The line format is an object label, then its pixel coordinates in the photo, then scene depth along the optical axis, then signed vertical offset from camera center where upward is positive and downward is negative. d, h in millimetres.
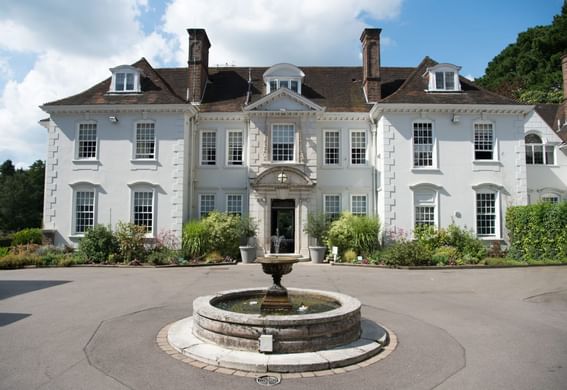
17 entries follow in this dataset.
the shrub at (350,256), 18586 -1447
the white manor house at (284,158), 19844 +3380
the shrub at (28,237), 20531 -717
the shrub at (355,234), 18766 -439
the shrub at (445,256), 17406 -1347
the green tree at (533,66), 39312 +18153
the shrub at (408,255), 17250 -1319
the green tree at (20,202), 42000 +2210
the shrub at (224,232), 18859 -368
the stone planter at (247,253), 18734 -1350
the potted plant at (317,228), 19114 -188
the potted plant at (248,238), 18812 -668
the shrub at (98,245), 17891 -965
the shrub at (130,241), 18062 -791
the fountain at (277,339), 5531 -1770
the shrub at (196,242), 18703 -832
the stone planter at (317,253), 18859 -1333
